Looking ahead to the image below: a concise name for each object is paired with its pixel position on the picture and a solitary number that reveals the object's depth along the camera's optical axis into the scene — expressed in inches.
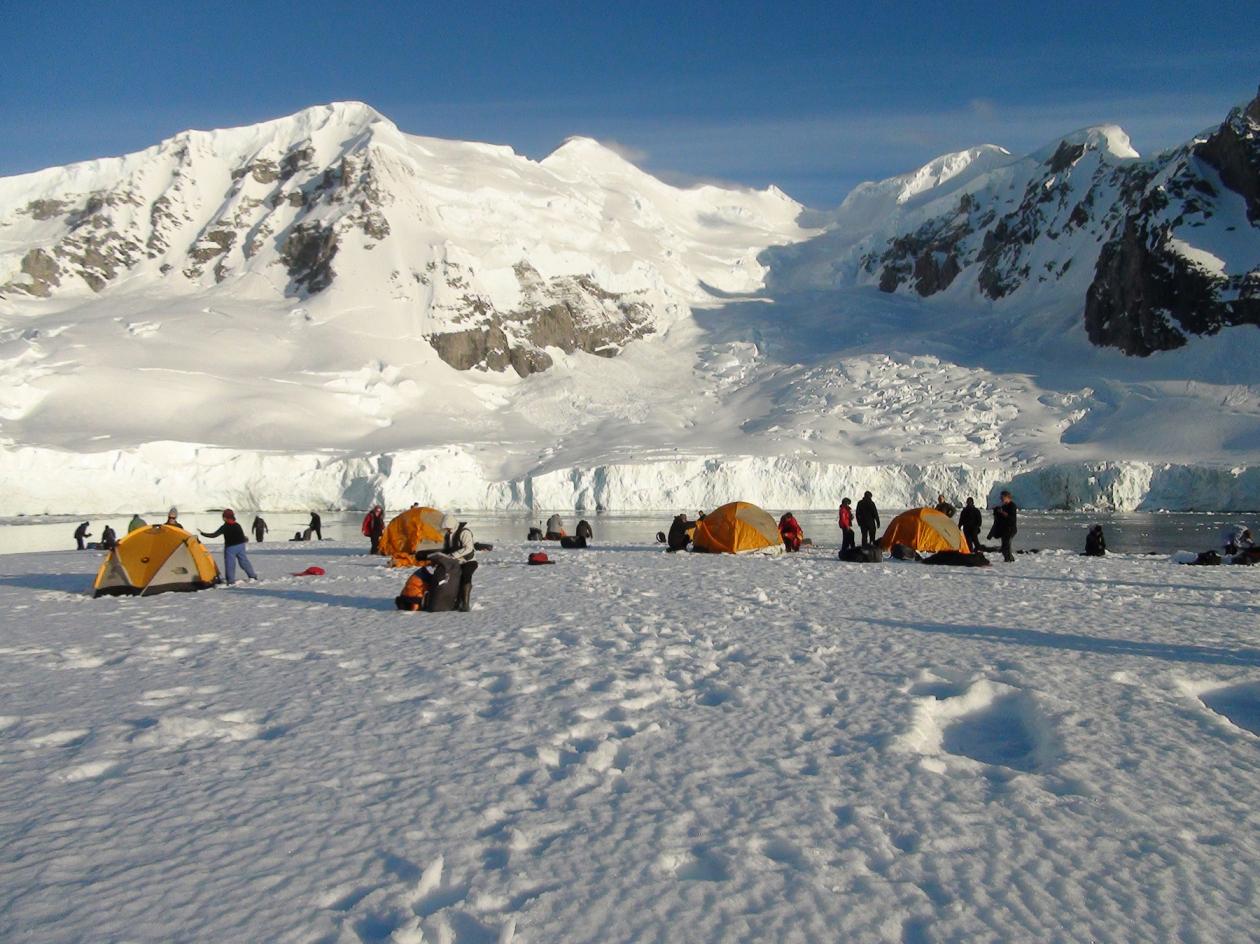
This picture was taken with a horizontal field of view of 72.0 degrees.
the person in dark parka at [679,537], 821.9
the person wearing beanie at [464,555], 413.7
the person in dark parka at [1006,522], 695.1
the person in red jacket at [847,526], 772.6
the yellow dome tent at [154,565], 487.2
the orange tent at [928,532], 771.2
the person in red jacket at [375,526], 839.6
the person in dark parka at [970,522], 714.8
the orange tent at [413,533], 765.3
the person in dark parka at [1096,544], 831.8
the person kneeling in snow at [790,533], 820.0
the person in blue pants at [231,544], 542.0
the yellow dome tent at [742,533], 787.3
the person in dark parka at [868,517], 776.3
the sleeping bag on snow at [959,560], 672.4
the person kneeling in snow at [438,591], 411.2
